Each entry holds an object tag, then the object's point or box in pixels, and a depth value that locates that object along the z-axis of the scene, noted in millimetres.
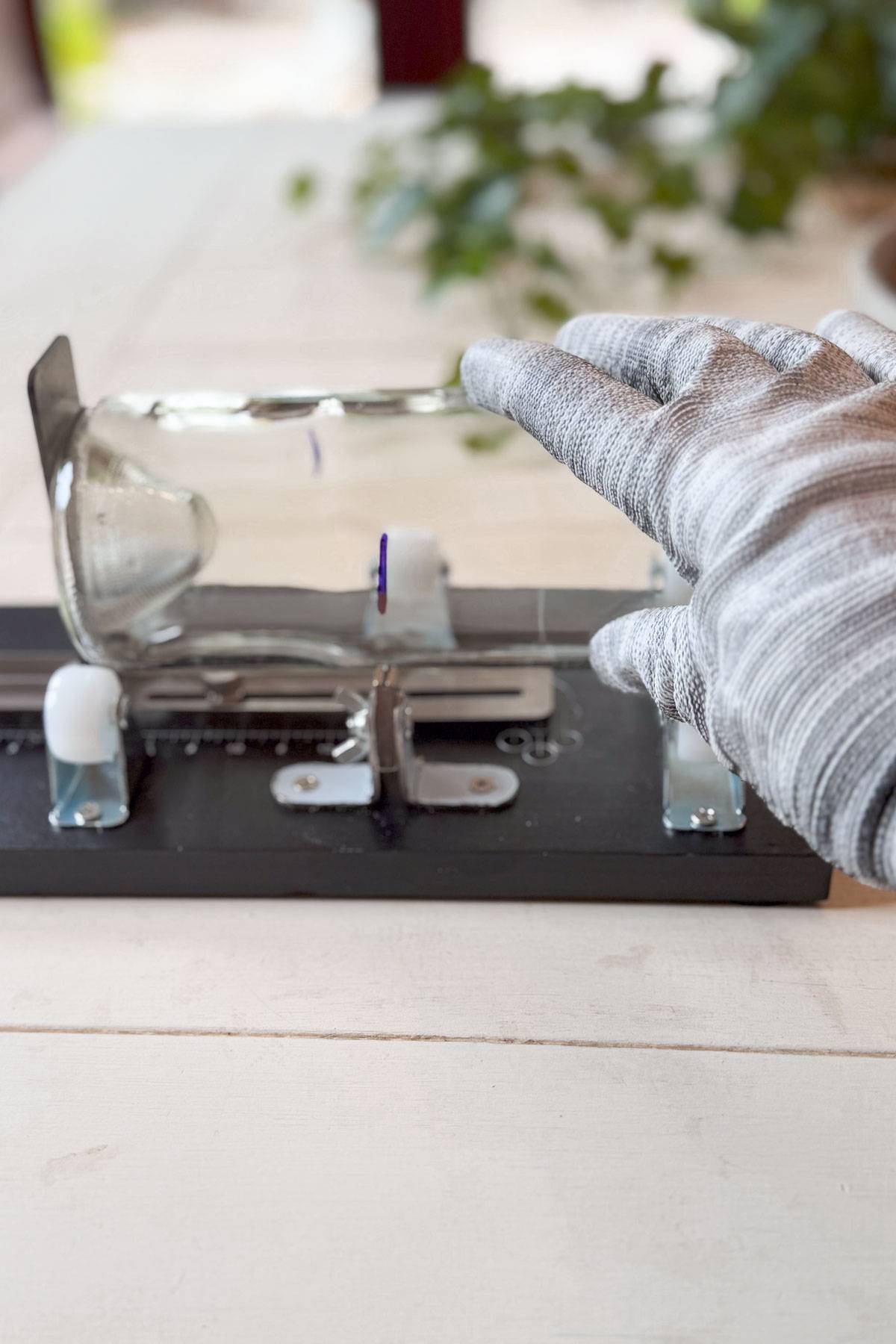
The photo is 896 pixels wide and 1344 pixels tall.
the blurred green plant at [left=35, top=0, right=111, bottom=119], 1567
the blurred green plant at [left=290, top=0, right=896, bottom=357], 995
